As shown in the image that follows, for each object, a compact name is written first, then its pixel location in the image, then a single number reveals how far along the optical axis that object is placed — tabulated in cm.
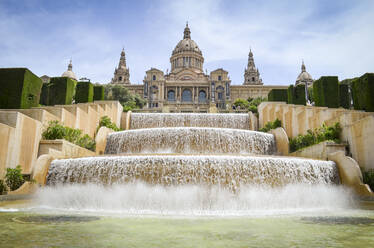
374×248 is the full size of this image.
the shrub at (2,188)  802
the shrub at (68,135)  1086
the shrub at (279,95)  2300
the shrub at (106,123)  1656
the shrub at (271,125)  1712
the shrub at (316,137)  1151
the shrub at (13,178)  830
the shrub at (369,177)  876
